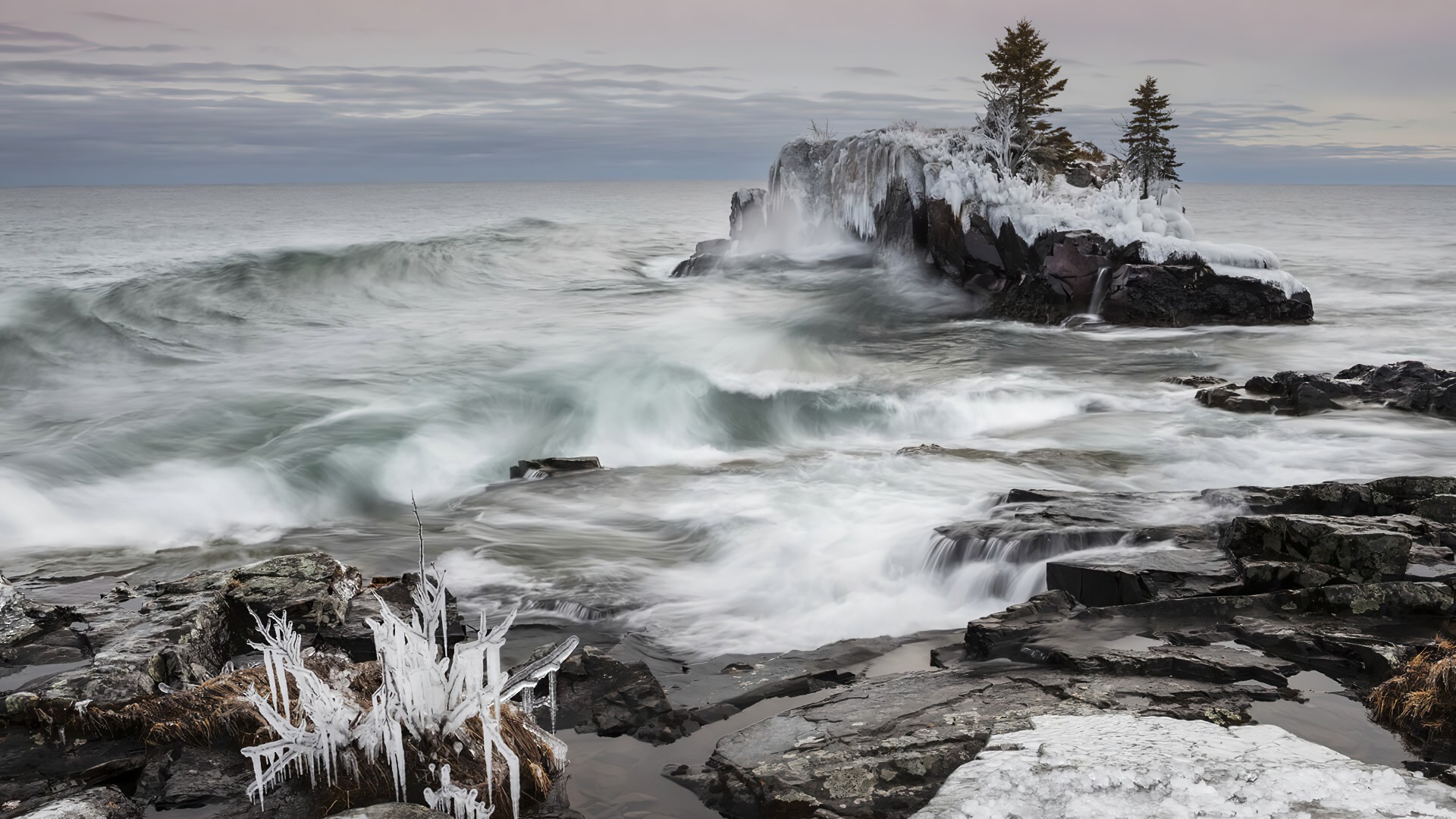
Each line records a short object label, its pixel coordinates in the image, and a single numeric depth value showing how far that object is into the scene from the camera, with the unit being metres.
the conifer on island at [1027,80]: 29.14
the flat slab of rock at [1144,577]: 6.73
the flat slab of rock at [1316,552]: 6.52
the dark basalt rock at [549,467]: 12.56
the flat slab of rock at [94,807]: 4.16
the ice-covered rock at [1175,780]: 3.89
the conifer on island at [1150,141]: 28.12
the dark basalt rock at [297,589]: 6.51
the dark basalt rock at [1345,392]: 13.88
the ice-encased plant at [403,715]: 4.15
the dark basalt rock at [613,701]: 5.51
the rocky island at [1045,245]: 21.84
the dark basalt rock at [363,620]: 6.42
